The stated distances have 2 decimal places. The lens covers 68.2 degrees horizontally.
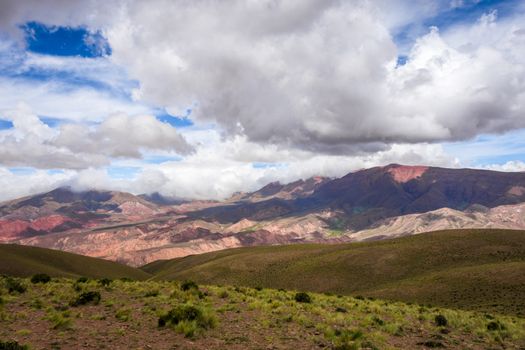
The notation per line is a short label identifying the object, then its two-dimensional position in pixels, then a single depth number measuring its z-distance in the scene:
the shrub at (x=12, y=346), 13.79
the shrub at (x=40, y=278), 31.80
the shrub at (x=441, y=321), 25.72
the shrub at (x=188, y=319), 17.80
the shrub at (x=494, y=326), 25.63
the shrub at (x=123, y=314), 20.03
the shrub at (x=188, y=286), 29.48
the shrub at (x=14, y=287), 25.96
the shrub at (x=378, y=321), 23.38
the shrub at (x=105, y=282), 31.44
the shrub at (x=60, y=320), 18.06
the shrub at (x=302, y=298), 29.44
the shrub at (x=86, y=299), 22.84
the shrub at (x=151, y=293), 26.58
